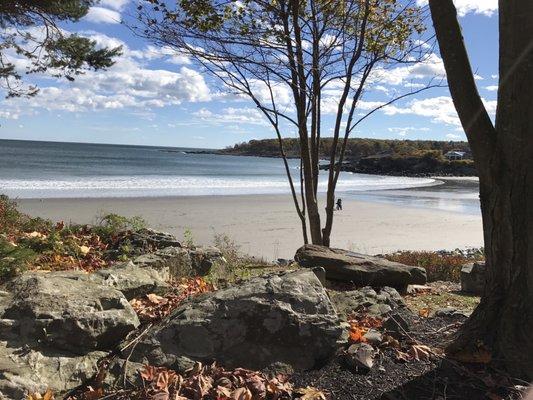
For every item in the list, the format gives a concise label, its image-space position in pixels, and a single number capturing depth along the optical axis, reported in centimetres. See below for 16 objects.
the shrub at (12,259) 468
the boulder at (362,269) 719
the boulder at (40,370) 308
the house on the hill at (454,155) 8879
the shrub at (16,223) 790
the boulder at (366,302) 489
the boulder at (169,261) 600
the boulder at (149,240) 740
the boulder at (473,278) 740
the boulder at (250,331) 360
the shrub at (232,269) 616
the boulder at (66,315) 348
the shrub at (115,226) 805
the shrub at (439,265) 972
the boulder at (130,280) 454
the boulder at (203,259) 667
